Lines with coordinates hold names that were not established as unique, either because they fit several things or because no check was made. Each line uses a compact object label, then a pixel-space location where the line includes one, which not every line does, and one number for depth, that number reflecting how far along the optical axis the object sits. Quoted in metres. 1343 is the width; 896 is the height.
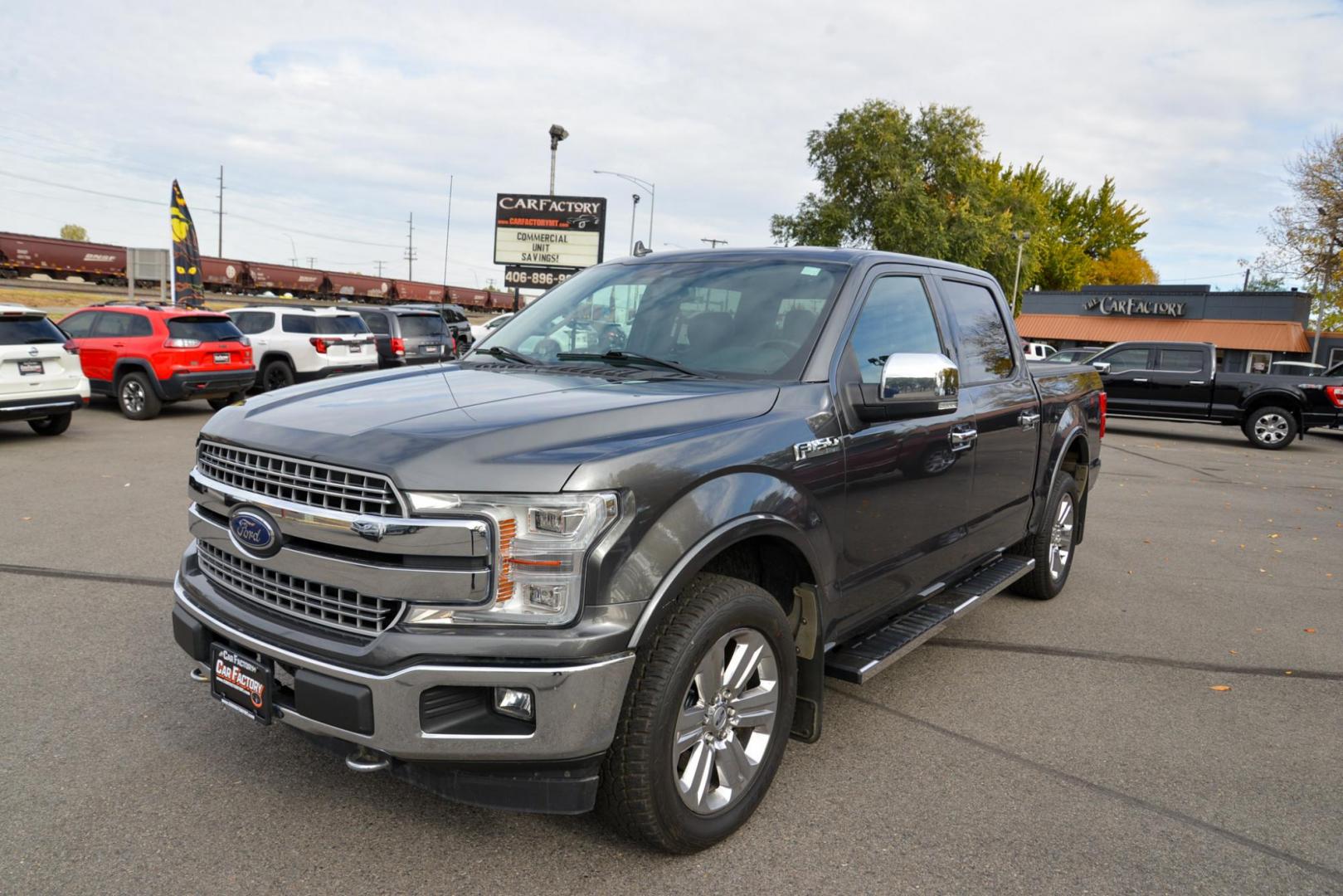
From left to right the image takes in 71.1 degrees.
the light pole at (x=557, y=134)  28.95
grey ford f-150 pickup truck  2.46
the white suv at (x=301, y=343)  17.25
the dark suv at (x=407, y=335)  19.41
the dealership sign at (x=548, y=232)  30.42
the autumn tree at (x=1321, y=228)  32.62
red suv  14.23
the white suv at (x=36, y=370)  11.07
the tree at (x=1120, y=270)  77.88
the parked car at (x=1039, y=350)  34.53
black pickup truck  17.06
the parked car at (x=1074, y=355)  23.78
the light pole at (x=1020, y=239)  54.27
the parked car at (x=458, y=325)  24.94
